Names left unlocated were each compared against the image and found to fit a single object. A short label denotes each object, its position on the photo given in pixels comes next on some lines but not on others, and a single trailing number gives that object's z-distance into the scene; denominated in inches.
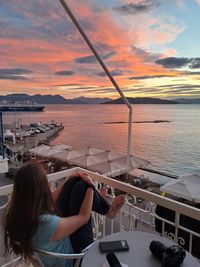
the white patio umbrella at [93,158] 424.1
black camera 39.2
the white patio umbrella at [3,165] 387.9
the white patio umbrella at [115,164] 405.1
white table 41.7
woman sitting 44.3
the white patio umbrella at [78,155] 435.0
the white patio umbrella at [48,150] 499.9
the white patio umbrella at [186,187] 277.4
